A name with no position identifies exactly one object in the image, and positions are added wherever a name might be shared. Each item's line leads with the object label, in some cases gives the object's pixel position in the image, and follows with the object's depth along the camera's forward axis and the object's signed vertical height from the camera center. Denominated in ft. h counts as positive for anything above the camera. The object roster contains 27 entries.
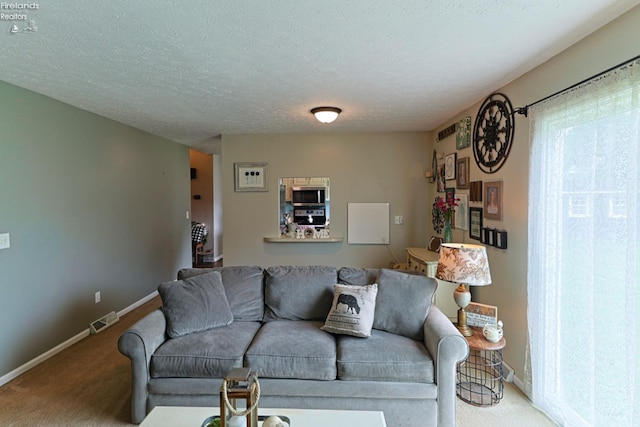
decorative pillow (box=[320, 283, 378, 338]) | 7.69 -2.51
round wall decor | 9.04 +2.15
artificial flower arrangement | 12.48 -0.20
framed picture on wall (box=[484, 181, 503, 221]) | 9.30 +0.17
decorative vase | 12.64 -1.00
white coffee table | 5.12 -3.36
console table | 11.00 -2.95
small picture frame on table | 8.24 -2.75
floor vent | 11.94 -4.33
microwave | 16.07 +0.49
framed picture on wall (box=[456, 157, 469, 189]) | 11.52 +1.18
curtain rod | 5.39 +2.35
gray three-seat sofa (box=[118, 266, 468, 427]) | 6.75 -3.15
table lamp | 7.66 -1.46
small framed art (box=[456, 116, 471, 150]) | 11.43 +2.59
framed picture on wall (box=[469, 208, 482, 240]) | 10.49 -0.57
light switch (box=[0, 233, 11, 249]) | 8.68 -0.90
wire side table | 7.66 -4.59
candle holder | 4.38 -2.57
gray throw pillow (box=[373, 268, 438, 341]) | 7.91 -2.40
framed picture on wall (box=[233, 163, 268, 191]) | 15.99 +1.46
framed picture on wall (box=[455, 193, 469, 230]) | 11.48 -0.24
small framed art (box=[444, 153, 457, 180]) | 12.67 +1.56
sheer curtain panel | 5.28 -0.90
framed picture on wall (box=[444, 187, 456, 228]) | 12.64 +0.43
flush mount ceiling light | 11.18 +3.16
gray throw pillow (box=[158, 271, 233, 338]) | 7.85 -2.43
